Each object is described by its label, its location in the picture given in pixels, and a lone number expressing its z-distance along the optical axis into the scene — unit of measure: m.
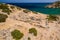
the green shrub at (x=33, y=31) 11.77
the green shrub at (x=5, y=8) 15.05
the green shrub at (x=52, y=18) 15.31
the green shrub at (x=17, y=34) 10.92
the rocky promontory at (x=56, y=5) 88.61
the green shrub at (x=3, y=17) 12.48
